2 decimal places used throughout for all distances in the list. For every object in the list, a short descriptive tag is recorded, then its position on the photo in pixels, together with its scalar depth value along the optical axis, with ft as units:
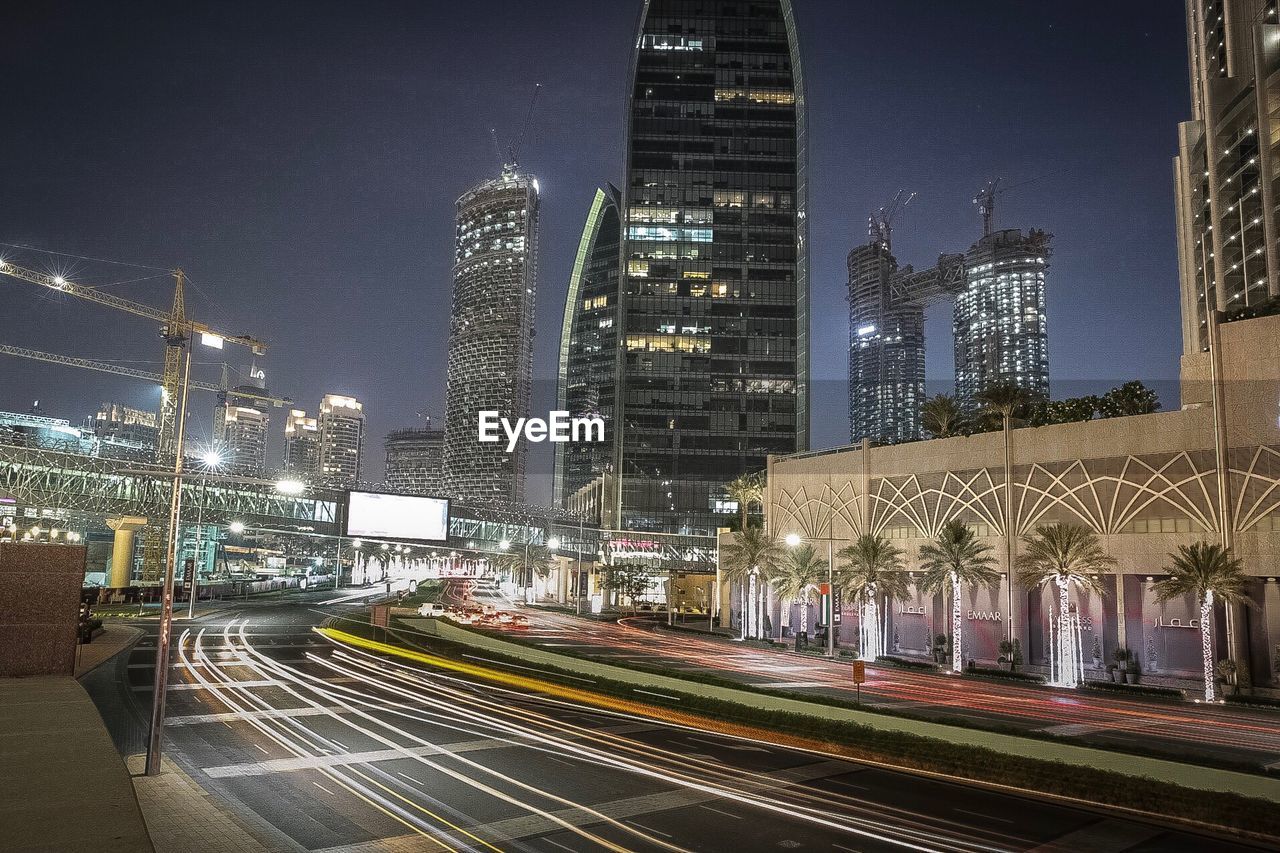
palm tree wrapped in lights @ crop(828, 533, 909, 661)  198.18
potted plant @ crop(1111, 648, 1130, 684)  159.53
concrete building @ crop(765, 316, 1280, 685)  147.43
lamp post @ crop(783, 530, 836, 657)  197.88
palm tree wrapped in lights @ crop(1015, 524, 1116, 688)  162.09
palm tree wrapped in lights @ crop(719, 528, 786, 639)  245.65
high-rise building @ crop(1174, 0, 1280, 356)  250.57
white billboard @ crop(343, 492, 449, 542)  245.45
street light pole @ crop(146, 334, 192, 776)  63.82
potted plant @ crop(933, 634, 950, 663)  187.62
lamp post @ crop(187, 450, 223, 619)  121.12
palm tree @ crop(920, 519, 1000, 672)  178.81
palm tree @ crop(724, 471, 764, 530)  293.43
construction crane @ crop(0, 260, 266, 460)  390.07
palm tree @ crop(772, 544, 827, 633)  227.40
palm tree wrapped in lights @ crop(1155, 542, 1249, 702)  138.51
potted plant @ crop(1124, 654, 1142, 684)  155.12
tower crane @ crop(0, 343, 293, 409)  491.72
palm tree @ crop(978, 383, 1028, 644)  187.93
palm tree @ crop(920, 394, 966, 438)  221.99
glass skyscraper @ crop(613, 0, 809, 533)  492.95
